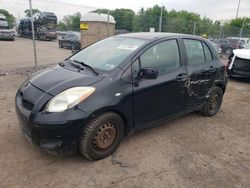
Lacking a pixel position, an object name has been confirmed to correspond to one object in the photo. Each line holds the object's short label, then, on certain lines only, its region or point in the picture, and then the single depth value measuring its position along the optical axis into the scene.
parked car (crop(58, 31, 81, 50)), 13.89
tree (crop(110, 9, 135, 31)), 13.09
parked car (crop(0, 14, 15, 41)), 14.95
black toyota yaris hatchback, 2.22
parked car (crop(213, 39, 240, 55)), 15.72
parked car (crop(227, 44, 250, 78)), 6.70
